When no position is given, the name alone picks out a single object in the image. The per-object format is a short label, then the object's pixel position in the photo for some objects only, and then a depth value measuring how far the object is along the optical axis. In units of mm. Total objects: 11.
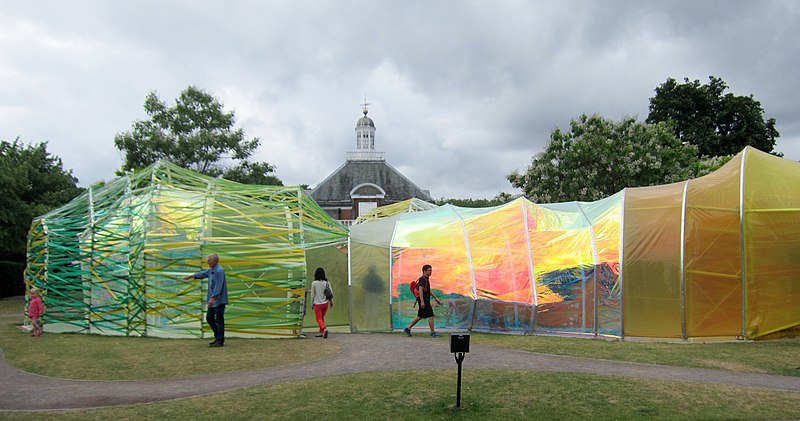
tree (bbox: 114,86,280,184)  38312
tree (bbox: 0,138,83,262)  33688
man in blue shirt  13656
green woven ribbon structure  15805
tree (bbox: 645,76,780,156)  40281
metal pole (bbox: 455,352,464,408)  8043
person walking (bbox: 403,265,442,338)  15852
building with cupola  61438
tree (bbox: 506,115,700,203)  29781
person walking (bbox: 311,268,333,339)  15750
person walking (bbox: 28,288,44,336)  16125
